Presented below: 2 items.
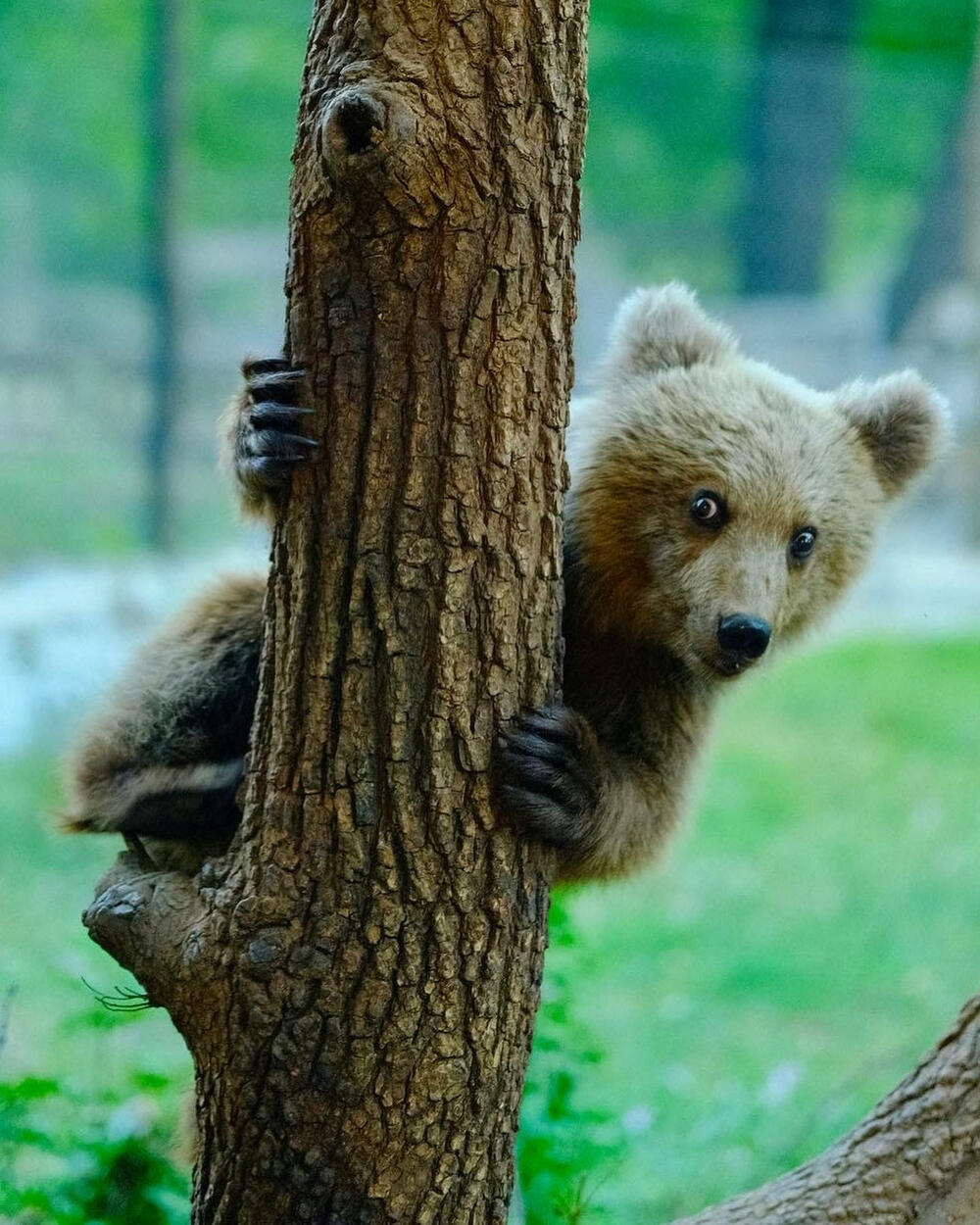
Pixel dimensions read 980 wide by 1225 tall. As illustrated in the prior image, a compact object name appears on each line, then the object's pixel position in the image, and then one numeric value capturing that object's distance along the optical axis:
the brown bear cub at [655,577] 5.64
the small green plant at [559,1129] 6.24
